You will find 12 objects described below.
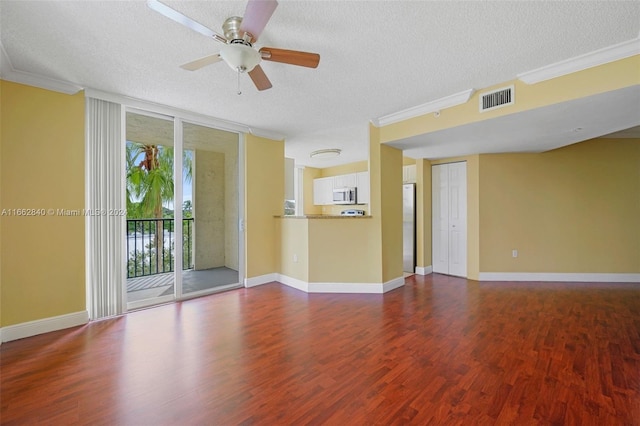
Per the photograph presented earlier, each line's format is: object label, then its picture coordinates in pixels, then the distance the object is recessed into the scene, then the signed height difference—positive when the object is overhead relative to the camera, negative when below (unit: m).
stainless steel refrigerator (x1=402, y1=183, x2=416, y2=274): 5.54 -0.31
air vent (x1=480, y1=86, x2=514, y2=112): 2.89 +1.22
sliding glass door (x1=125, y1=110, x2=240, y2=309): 3.71 +0.05
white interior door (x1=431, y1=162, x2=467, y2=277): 5.26 -0.13
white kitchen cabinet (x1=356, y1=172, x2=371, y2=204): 6.90 +0.63
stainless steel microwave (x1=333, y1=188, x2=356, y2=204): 7.05 +0.43
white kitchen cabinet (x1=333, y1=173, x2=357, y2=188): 7.14 +0.83
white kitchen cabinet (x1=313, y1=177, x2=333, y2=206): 7.77 +0.61
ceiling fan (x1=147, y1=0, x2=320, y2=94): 1.66 +1.21
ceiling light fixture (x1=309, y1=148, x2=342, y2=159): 5.90 +1.28
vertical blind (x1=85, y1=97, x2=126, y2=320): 3.18 +0.06
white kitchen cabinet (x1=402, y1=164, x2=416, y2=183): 5.76 +0.81
